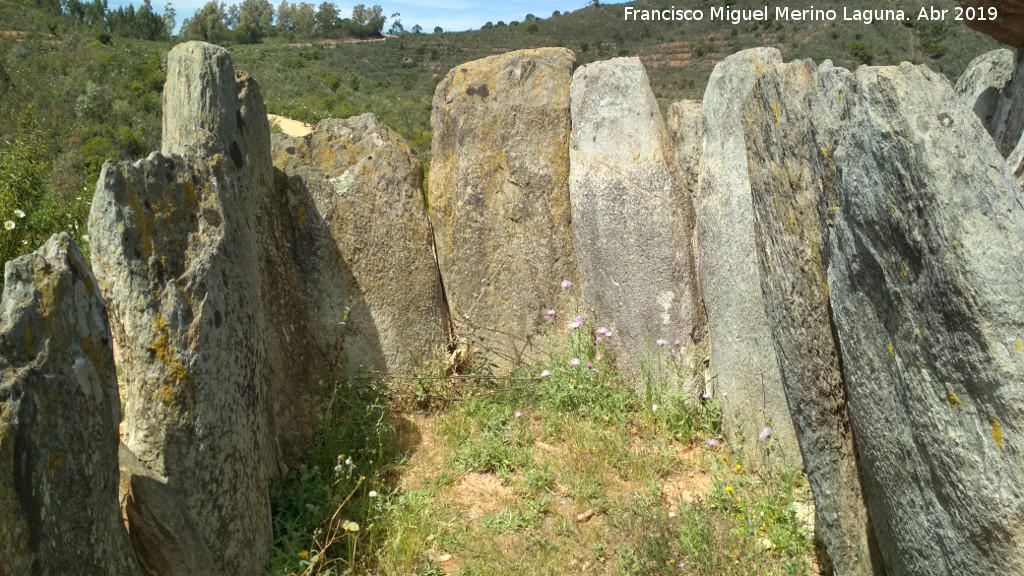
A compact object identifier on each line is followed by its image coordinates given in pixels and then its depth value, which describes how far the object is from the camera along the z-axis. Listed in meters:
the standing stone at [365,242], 4.85
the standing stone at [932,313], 2.07
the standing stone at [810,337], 2.92
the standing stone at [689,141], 4.74
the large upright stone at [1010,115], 4.41
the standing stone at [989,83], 4.83
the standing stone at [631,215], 4.64
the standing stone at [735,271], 4.12
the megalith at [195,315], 2.88
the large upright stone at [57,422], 2.13
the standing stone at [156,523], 2.79
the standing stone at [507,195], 5.07
